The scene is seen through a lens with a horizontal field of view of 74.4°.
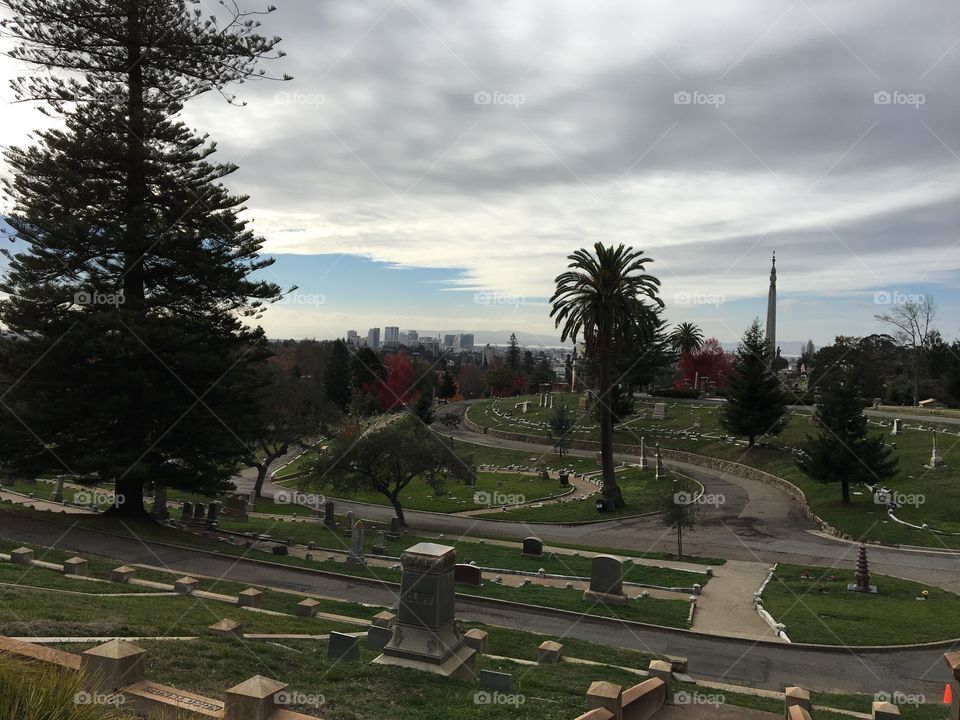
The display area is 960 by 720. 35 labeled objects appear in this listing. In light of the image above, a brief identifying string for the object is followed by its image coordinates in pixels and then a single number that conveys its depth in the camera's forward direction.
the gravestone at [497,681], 8.20
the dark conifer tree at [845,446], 27.00
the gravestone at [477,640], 10.52
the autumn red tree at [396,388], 76.31
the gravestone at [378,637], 9.71
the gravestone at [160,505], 26.05
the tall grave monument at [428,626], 8.91
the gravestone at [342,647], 8.77
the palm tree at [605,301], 30.34
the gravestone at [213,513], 25.73
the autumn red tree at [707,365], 72.12
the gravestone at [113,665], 6.05
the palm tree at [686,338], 75.75
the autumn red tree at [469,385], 122.69
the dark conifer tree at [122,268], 18.94
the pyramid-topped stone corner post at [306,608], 12.01
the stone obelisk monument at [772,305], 77.00
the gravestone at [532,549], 21.45
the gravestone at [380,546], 21.43
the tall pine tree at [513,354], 137.75
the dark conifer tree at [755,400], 40.44
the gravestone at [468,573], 16.94
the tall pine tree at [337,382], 77.44
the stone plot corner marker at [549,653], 10.66
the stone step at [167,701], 5.90
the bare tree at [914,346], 53.94
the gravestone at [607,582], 16.12
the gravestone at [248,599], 12.15
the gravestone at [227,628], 9.13
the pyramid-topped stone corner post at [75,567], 12.87
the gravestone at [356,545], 19.52
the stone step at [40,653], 6.04
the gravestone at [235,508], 29.62
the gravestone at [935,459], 30.17
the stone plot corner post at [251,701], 5.61
